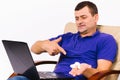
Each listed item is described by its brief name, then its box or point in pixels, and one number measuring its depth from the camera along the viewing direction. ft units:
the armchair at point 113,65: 7.35
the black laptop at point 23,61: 6.79
